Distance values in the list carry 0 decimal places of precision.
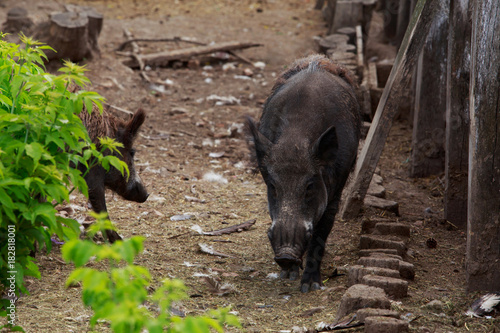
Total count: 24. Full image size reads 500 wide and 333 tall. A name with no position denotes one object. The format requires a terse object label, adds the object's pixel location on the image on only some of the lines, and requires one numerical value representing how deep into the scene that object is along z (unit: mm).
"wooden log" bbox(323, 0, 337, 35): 25980
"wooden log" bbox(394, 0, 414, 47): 20312
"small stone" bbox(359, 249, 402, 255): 10187
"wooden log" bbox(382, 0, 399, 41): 24844
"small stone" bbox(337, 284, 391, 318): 8039
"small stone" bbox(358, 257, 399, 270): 9477
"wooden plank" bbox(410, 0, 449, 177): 14047
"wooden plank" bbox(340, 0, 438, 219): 11656
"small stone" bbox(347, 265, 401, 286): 9117
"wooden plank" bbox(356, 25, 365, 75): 19578
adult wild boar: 9227
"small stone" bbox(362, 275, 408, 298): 8750
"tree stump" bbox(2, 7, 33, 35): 22203
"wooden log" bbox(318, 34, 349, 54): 21594
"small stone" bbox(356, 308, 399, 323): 7694
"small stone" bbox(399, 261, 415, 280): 9664
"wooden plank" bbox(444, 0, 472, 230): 11562
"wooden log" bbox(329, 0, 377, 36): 24359
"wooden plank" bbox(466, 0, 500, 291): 8672
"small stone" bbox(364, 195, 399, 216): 13195
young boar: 10867
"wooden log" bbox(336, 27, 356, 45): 22955
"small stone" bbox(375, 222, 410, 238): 11412
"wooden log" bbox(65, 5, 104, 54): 21797
